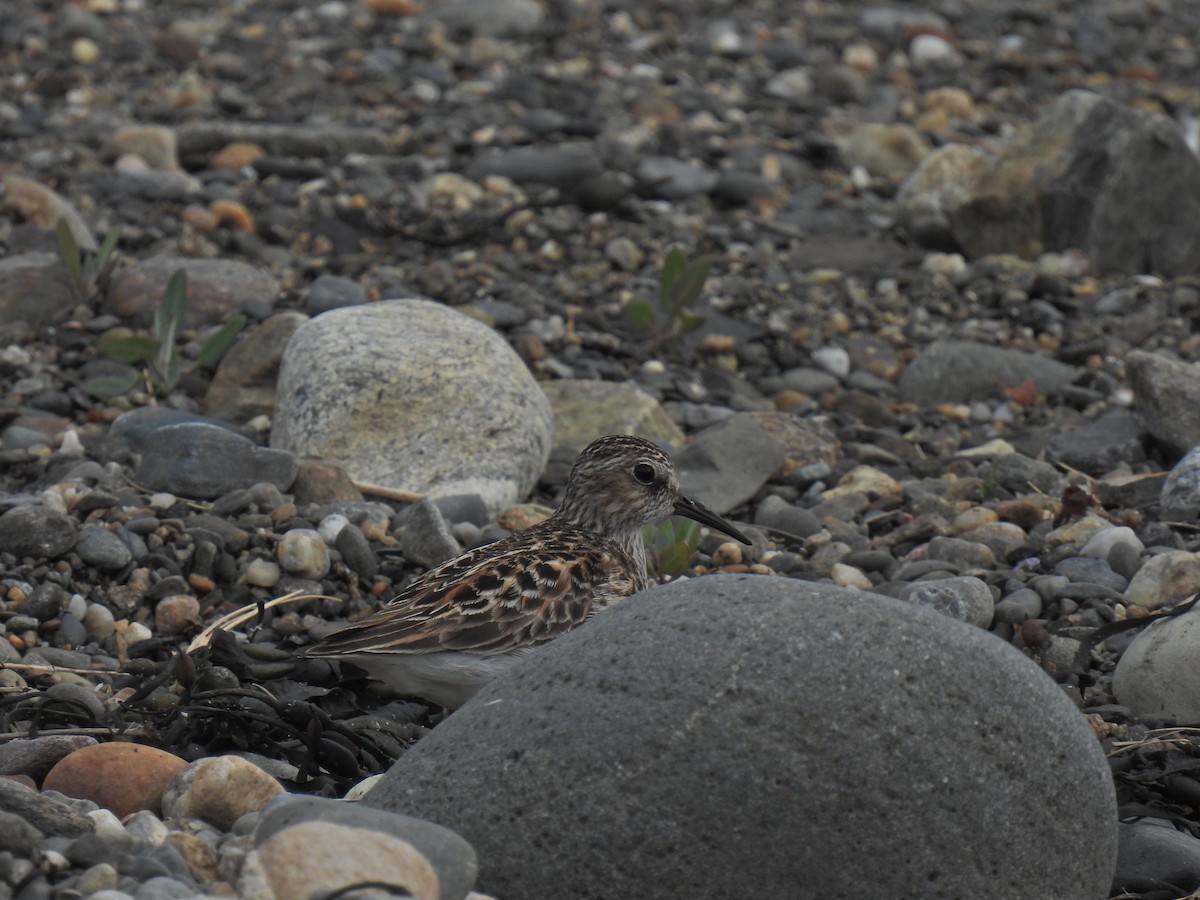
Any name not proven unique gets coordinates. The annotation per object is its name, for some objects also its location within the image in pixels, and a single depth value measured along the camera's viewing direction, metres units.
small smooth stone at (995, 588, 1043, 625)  13.73
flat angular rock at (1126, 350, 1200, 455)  17.16
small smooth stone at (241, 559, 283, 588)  14.21
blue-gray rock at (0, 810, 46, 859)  8.22
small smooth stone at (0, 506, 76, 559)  13.97
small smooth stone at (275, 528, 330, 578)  14.27
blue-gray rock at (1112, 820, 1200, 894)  10.08
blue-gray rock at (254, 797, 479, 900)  8.14
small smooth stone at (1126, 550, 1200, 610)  13.52
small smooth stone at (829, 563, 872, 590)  14.73
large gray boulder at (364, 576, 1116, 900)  8.72
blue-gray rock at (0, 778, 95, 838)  8.74
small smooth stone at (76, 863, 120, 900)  8.01
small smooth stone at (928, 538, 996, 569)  14.98
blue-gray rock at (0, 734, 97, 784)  10.56
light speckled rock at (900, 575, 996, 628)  13.50
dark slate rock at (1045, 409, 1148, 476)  17.67
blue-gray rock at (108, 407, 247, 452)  16.98
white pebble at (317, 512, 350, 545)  14.87
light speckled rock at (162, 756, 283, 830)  9.74
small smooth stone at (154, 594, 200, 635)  13.58
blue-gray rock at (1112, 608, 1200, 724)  11.74
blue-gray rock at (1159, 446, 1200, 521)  15.41
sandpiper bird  11.82
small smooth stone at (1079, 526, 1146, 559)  14.75
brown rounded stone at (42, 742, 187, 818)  10.02
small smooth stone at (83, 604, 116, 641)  13.46
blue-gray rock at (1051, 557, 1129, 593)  14.28
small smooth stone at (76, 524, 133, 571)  14.01
